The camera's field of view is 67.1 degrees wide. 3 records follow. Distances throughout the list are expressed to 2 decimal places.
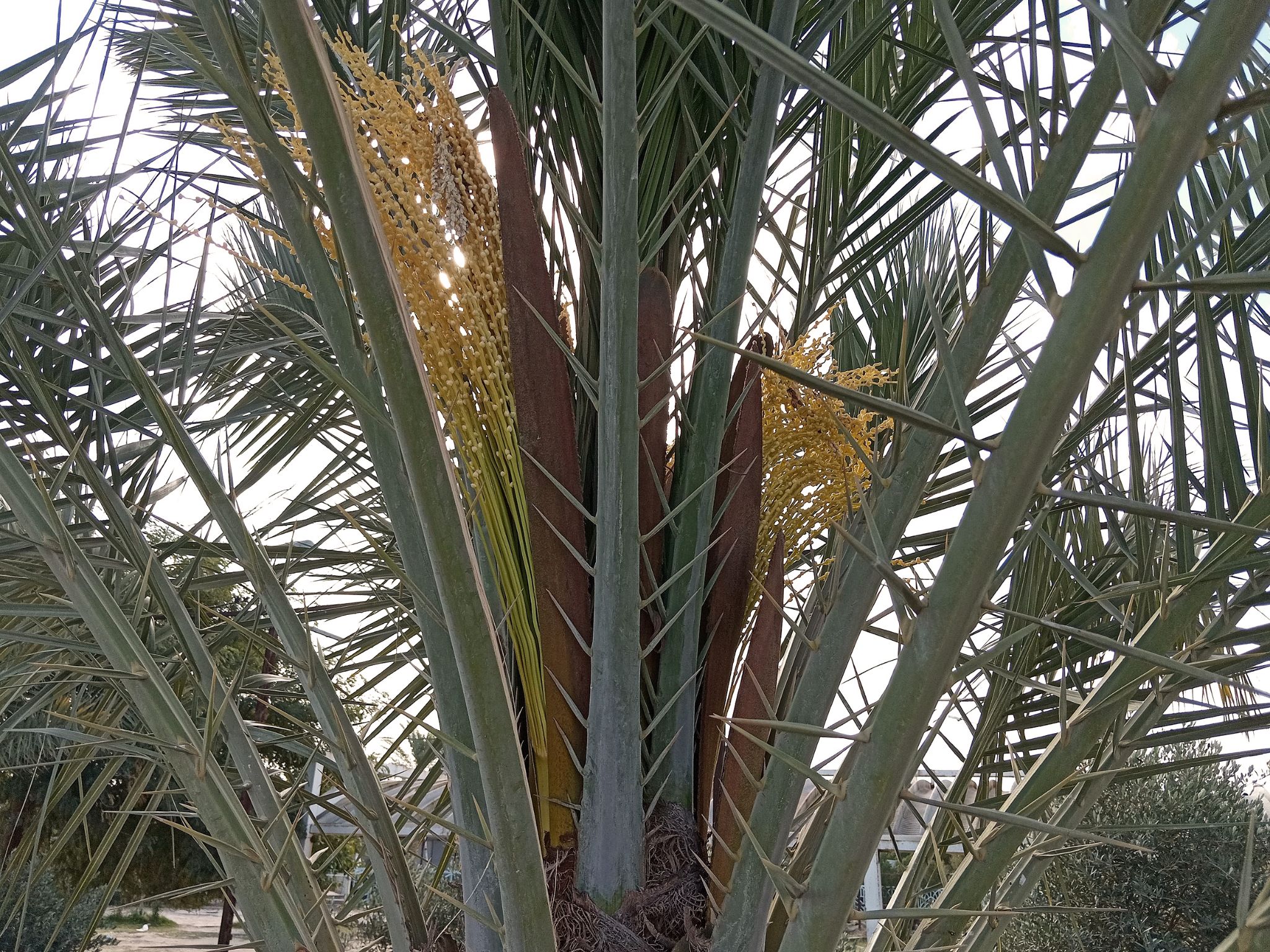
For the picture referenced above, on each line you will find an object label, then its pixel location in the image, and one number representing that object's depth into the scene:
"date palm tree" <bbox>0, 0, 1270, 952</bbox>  0.49
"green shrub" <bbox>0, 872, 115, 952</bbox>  6.78
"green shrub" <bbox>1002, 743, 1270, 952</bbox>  4.89
